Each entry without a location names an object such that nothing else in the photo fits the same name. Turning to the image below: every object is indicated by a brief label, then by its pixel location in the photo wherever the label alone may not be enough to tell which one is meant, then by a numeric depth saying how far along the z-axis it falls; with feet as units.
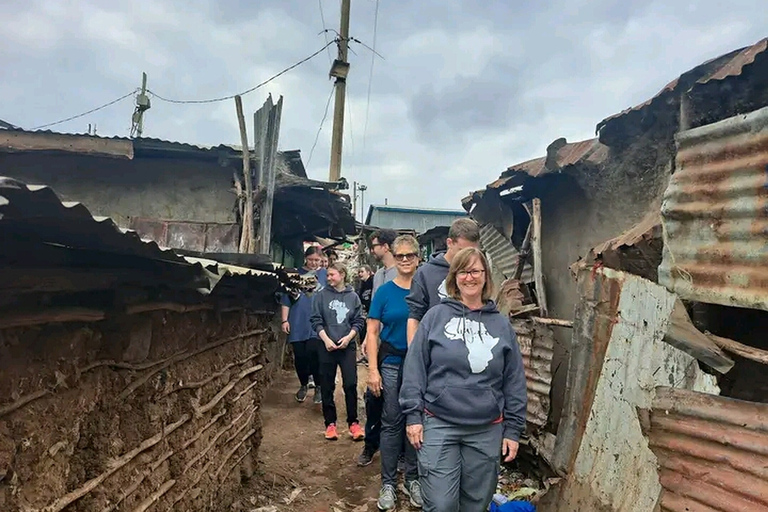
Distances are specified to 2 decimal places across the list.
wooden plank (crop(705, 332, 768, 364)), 6.91
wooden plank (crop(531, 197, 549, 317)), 17.89
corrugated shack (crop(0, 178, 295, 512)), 5.79
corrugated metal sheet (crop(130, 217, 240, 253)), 26.37
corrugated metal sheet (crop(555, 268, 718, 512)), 9.02
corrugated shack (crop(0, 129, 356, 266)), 25.73
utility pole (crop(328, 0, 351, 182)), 44.32
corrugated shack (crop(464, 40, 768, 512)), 7.07
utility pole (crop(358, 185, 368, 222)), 153.84
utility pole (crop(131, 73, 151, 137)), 68.18
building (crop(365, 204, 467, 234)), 101.35
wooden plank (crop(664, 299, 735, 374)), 7.32
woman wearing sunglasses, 13.75
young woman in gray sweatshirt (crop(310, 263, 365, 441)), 18.81
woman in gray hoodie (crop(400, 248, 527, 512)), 9.55
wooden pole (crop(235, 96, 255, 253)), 23.54
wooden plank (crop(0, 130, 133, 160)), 22.63
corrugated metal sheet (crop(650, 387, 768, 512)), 6.67
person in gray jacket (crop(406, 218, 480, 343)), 12.11
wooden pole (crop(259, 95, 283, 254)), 23.49
